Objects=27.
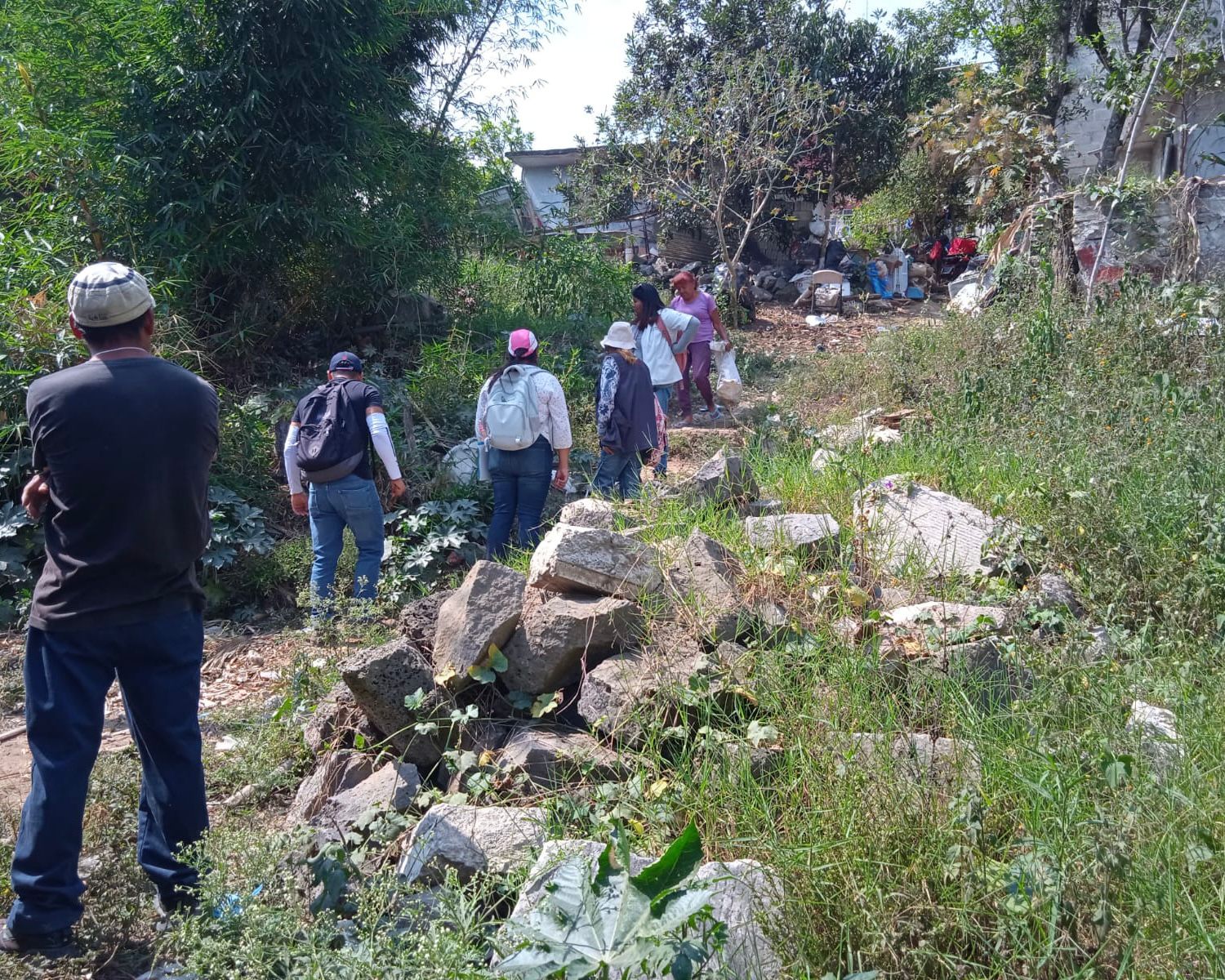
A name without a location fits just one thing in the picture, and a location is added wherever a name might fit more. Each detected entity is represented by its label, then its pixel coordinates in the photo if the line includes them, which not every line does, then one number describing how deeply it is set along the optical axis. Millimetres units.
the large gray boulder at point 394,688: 3338
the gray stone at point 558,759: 3049
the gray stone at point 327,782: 3258
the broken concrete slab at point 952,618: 3447
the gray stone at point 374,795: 3004
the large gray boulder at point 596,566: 3703
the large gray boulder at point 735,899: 2168
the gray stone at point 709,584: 3555
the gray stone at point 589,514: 4332
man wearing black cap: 4992
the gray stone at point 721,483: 5047
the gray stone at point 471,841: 2617
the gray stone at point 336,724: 3617
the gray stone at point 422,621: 3918
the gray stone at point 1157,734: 2553
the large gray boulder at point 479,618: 3436
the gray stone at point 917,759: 2537
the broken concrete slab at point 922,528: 4332
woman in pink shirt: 9445
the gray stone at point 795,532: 4250
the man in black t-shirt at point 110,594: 2625
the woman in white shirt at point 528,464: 5512
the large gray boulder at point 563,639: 3461
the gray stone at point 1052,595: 3812
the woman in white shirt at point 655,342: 7969
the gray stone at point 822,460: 5660
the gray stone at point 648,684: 3121
